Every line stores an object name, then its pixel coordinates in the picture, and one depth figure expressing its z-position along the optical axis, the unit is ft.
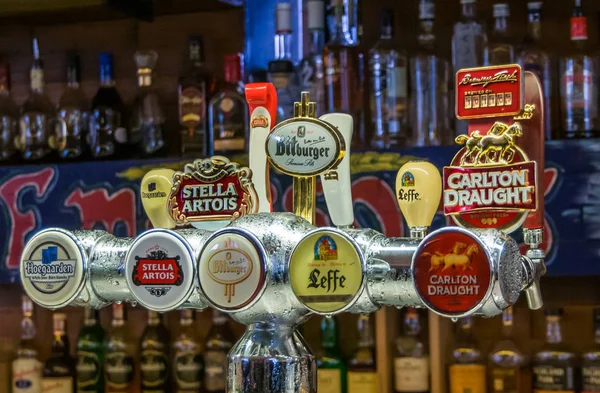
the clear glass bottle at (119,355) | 7.56
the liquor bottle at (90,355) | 7.68
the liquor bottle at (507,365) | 6.79
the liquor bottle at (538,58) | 6.87
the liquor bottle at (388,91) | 7.02
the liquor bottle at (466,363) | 6.74
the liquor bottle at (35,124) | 8.19
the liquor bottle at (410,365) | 6.84
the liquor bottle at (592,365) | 6.49
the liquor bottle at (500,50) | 6.93
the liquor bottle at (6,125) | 8.29
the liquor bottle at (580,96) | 6.76
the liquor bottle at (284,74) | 7.18
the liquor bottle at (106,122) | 7.98
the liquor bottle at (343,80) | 7.14
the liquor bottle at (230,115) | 7.34
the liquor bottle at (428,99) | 7.07
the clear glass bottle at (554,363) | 6.57
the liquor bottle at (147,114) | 7.86
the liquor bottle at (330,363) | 7.01
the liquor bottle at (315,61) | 7.22
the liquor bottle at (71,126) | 8.08
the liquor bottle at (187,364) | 7.36
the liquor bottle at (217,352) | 7.29
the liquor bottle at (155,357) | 7.52
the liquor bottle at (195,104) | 7.63
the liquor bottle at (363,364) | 6.89
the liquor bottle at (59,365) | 7.74
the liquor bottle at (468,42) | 6.97
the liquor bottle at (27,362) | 7.89
